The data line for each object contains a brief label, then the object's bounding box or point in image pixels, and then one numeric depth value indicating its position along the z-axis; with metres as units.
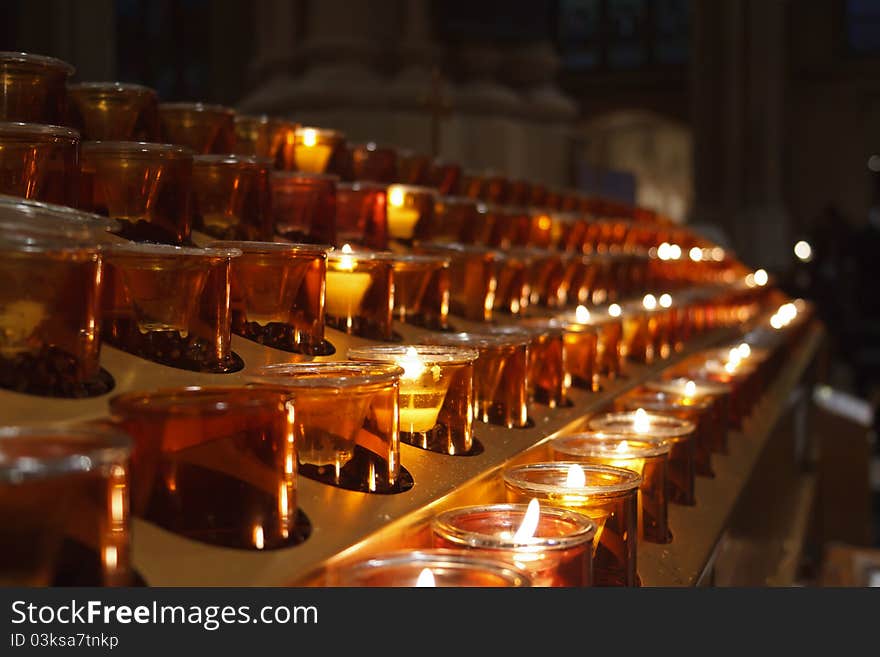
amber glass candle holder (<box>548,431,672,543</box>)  1.12
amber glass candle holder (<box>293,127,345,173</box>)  1.74
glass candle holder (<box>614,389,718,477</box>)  1.51
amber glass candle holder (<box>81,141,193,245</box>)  1.09
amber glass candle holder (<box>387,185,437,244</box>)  1.79
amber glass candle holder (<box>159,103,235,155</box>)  1.44
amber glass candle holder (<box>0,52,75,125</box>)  1.13
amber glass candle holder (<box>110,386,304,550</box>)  0.70
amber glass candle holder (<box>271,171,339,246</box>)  1.43
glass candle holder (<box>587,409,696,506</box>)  1.30
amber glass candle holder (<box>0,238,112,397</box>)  0.75
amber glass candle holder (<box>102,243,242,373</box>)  0.91
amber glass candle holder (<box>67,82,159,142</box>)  1.26
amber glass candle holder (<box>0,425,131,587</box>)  0.54
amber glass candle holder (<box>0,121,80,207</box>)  0.96
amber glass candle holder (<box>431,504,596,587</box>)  0.74
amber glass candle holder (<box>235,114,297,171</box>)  1.63
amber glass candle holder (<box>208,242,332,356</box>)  1.07
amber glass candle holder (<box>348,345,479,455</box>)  1.05
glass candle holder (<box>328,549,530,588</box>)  0.68
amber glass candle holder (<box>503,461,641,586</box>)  0.91
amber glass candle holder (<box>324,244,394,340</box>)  1.24
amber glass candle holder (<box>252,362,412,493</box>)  0.85
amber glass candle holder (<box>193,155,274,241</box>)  1.27
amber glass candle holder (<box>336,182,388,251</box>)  1.60
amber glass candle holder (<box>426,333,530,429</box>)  1.24
